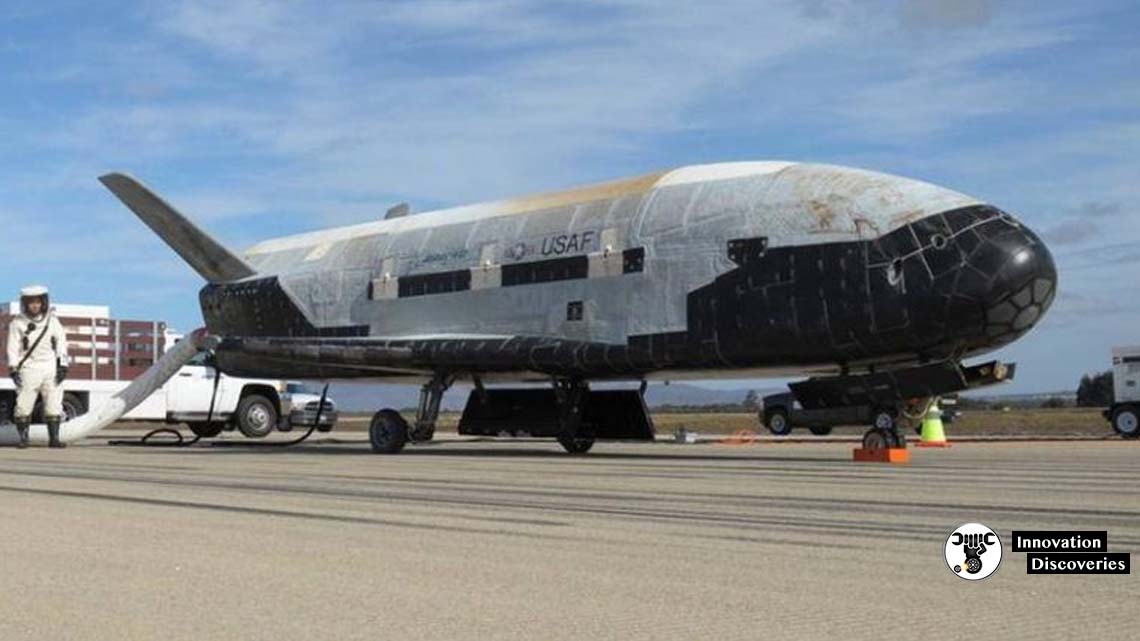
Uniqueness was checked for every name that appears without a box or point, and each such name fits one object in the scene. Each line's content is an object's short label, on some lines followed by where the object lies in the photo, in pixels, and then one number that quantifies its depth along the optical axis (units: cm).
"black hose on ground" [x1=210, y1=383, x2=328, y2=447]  2452
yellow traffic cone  2722
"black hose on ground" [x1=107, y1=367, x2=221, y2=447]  2622
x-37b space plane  1570
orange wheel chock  1677
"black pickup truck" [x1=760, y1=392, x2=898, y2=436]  3425
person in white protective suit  2331
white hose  2470
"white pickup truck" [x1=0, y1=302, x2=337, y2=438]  3216
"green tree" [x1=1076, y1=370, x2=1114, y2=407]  10534
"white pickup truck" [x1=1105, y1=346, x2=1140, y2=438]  3534
